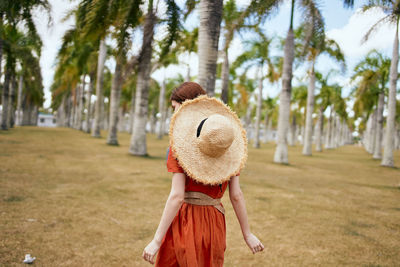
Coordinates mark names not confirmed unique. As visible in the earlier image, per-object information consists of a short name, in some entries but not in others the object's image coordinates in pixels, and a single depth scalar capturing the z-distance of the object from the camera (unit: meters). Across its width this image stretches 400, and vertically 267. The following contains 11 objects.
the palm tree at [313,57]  12.95
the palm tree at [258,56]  21.97
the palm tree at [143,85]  12.35
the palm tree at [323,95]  28.11
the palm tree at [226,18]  18.54
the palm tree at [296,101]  32.47
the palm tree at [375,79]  20.77
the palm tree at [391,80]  14.93
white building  72.69
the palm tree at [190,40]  16.94
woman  1.71
